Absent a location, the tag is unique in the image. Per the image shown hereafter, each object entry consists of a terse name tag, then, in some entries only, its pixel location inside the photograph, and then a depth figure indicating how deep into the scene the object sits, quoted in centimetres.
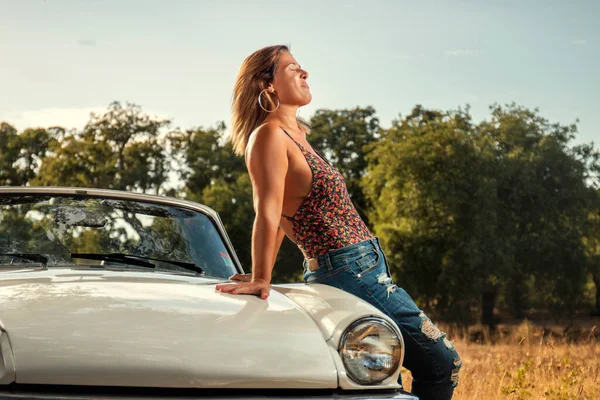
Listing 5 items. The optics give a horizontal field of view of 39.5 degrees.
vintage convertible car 267
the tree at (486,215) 3528
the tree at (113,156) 4978
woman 338
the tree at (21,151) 5394
